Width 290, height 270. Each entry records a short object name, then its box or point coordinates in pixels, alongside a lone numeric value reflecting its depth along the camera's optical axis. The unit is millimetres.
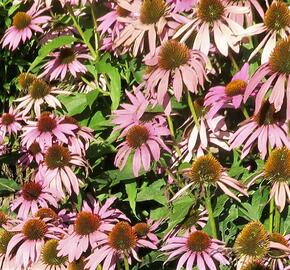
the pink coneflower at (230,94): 3796
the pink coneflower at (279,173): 3542
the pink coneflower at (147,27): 4080
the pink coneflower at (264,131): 3642
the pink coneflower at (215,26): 3793
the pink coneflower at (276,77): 3364
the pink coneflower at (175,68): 3740
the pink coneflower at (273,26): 3597
